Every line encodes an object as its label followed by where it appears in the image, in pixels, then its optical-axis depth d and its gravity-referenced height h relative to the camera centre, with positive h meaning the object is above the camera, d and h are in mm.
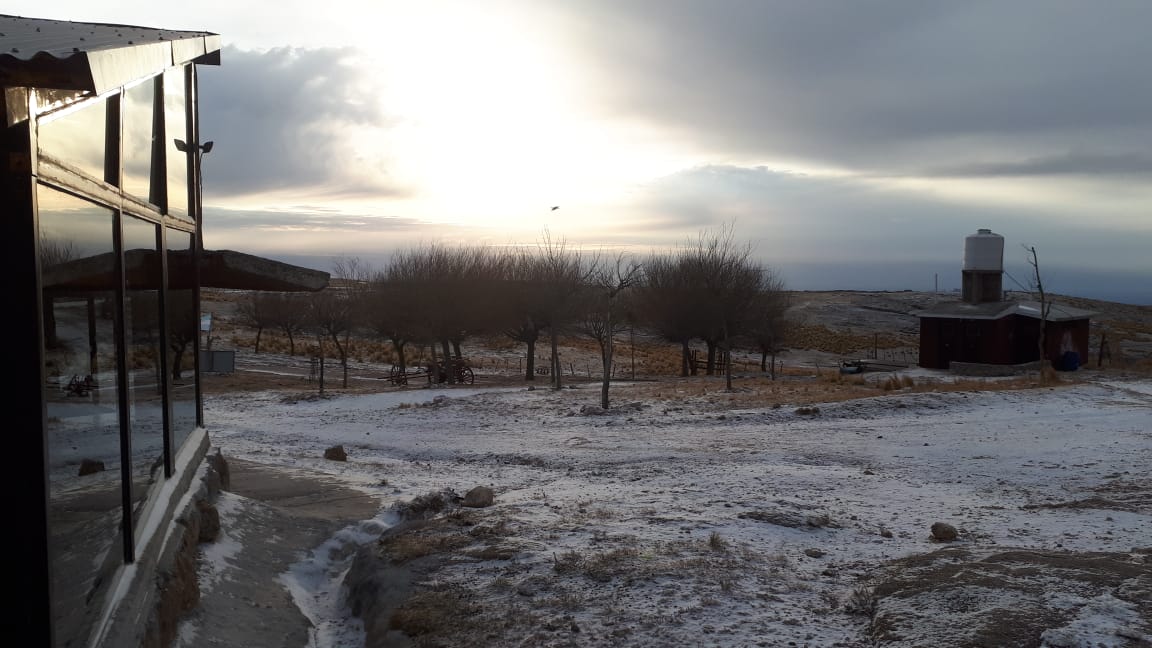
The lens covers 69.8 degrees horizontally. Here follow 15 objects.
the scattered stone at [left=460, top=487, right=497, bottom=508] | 8695 -2271
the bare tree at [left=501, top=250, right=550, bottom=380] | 32625 -918
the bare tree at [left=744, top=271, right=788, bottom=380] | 37281 -1712
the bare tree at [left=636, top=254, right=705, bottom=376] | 37000 -945
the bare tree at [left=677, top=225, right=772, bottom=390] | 36344 -213
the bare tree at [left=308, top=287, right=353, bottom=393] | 34406 -1243
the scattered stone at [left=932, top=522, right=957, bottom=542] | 7133 -2145
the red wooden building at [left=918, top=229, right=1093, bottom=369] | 27453 -1418
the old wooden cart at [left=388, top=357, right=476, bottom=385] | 29573 -3308
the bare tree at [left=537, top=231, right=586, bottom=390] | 31625 -36
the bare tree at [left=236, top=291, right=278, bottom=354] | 41625 -1386
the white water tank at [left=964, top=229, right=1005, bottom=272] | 29969 +1152
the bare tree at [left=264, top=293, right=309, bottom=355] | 41469 -1380
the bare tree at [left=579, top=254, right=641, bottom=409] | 19625 -773
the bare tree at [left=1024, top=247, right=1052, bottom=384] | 22162 -515
